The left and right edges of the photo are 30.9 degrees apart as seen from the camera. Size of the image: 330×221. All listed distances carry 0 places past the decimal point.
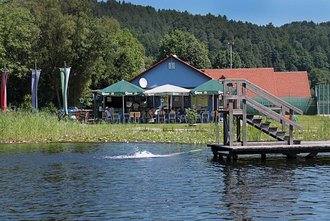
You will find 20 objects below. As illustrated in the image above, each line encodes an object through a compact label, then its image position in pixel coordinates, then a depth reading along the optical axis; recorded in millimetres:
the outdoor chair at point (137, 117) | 43969
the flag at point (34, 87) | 41625
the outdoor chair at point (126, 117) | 44838
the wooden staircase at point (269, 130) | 24044
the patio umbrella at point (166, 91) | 45062
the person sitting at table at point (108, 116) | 44688
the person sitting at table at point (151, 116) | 45438
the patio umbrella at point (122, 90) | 44812
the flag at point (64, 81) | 41062
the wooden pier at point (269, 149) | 22602
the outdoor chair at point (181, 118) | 44500
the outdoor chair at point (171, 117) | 44522
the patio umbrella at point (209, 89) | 43625
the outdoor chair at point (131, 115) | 44062
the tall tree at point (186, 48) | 101875
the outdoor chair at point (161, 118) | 44812
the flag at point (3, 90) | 40469
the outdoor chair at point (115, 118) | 44375
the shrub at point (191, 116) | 39531
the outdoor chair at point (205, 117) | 43575
